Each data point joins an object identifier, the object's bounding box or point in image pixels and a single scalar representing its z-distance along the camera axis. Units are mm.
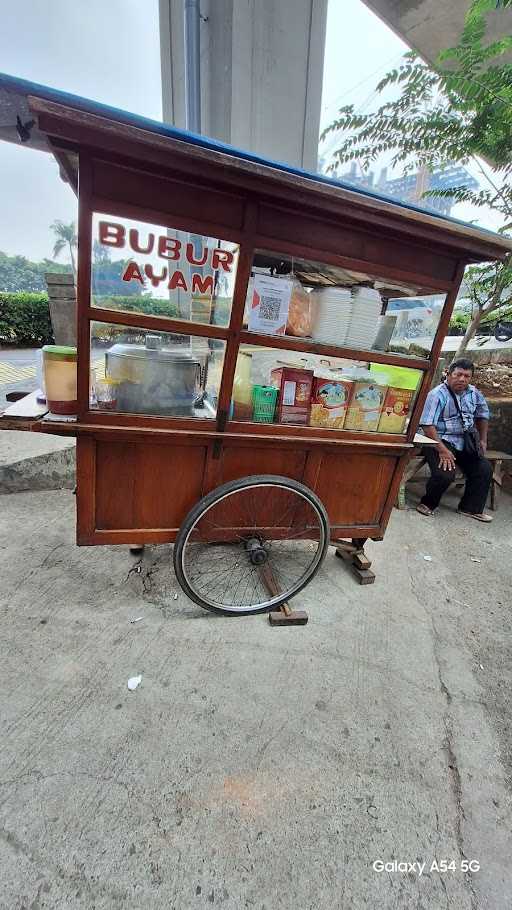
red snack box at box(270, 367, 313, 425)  2100
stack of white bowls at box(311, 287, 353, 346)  2027
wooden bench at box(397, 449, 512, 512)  4172
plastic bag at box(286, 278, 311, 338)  2004
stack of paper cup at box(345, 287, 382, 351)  2064
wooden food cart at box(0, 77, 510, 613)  1587
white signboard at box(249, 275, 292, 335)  1874
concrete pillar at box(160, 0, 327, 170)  4594
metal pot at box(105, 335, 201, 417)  1890
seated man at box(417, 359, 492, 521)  3812
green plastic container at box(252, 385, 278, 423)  2102
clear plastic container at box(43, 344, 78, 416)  1809
